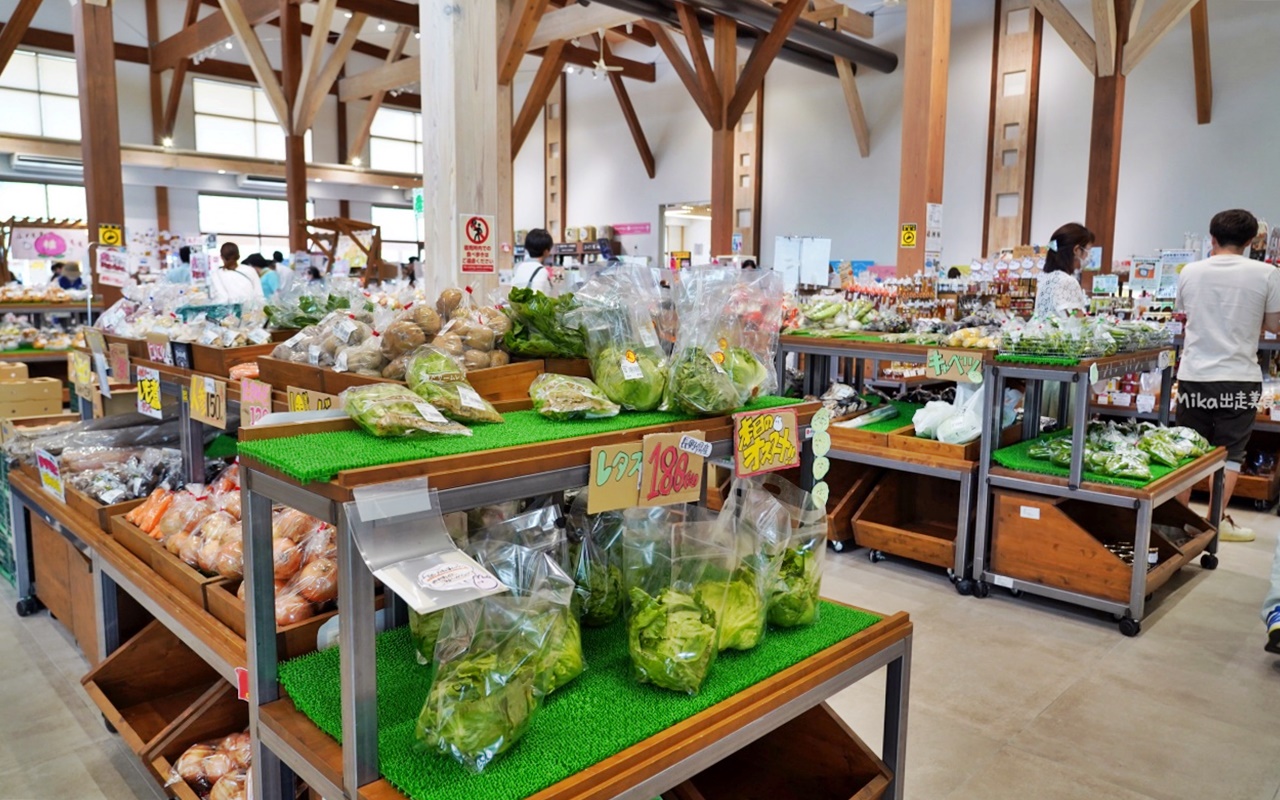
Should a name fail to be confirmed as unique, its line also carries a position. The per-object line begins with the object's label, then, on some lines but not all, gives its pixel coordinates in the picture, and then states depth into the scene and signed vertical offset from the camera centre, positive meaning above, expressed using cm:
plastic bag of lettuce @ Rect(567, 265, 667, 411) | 175 -9
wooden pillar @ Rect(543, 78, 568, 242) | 1669 +261
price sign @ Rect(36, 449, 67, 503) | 296 -65
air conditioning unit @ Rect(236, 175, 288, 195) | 1662 +201
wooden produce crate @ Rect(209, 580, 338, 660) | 165 -67
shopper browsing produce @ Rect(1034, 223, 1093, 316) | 451 +12
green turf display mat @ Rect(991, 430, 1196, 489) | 354 -71
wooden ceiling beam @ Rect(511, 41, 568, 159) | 1081 +247
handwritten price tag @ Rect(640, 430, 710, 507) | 157 -32
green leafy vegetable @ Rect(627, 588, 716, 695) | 152 -61
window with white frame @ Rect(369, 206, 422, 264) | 1939 +135
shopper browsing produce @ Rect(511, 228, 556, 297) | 500 +16
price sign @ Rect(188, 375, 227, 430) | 245 -32
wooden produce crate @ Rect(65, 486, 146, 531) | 264 -68
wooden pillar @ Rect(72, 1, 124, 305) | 687 +137
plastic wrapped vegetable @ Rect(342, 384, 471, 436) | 142 -20
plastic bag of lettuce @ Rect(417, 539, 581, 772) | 130 -58
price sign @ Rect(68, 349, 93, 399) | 361 -36
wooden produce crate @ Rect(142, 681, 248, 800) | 208 -109
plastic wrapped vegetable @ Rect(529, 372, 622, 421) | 166 -21
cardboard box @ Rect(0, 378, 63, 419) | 542 -70
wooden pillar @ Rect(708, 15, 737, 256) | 969 +164
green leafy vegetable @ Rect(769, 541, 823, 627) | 181 -61
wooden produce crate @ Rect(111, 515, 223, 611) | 203 -69
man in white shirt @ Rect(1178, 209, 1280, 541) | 415 -15
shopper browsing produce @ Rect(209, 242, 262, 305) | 538 +4
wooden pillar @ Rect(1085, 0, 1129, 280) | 790 +133
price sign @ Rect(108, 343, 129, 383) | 317 -27
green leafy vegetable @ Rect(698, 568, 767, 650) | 168 -61
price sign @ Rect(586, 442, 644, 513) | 149 -32
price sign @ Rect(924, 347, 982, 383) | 377 -29
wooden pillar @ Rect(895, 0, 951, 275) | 603 +128
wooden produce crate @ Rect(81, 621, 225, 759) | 237 -112
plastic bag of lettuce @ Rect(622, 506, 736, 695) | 153 -57
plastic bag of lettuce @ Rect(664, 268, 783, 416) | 173 -9
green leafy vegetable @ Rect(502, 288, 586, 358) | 189 -8
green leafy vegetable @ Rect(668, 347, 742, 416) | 172 -18
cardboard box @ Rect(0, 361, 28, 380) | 574 -57
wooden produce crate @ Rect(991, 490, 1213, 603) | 356 -106
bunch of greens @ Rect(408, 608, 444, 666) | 155 -60
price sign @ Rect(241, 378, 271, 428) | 218 -28
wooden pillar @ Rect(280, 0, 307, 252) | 1149 +200
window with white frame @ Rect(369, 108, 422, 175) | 1859 +319
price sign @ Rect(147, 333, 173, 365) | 292 -21
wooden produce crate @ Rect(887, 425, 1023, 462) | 392 -68
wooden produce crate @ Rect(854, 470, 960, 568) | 412 -111
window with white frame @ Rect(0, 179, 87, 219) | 1473 +145
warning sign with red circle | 303 +17
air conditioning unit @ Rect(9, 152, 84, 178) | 1413 +197
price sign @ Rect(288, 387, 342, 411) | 192 -25
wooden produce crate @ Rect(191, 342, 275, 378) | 258 -20
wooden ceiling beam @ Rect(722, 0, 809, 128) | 891 +251
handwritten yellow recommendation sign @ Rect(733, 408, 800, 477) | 177 -30
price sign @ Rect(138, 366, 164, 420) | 291 -35
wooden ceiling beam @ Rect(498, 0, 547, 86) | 733 +220
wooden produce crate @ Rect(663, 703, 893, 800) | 190 -104
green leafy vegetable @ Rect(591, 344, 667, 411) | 174 -17
